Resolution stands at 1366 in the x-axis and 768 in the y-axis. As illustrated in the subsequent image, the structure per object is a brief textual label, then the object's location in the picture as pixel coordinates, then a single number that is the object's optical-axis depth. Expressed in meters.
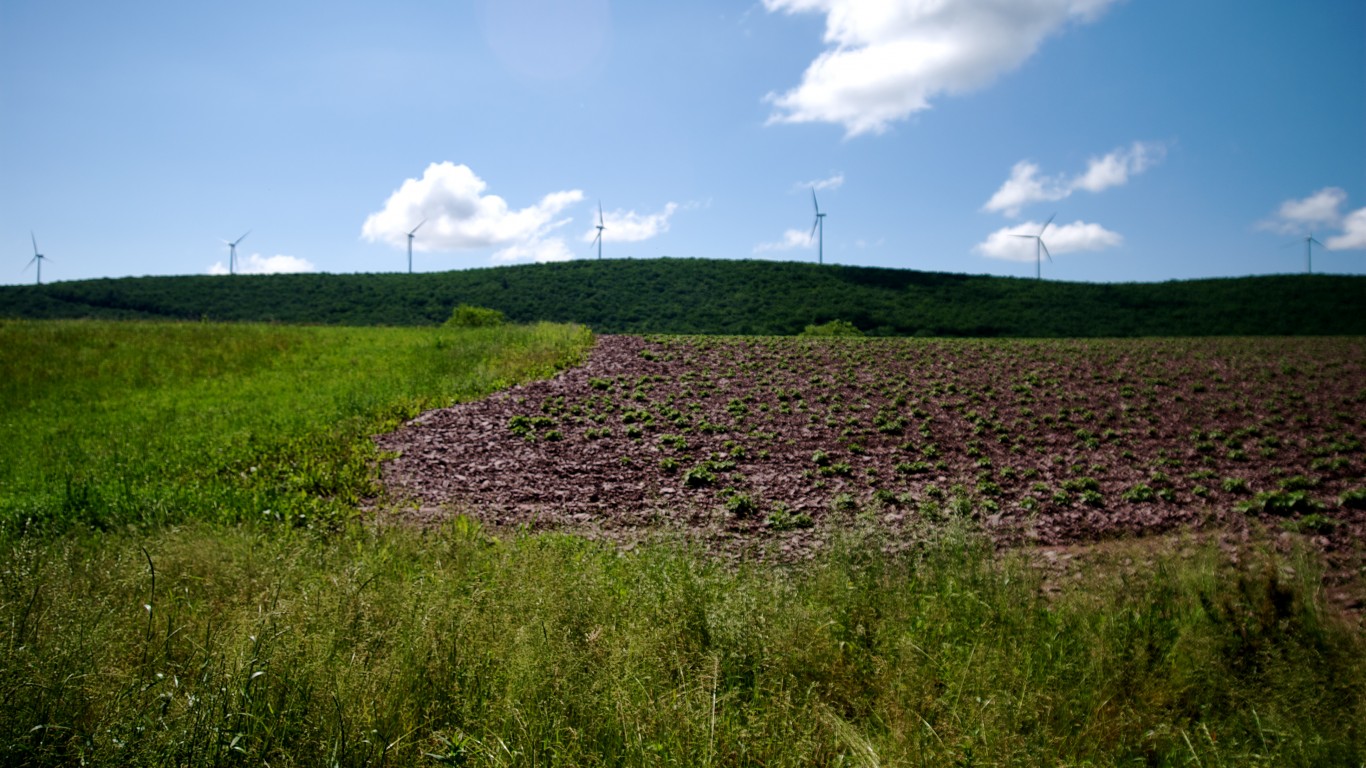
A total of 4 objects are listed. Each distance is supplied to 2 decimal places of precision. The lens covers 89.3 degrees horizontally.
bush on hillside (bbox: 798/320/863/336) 36.56
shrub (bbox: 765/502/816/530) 9.42
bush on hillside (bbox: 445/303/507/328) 34.78
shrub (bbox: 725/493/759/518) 10.02
